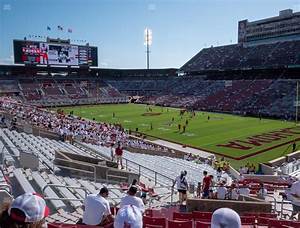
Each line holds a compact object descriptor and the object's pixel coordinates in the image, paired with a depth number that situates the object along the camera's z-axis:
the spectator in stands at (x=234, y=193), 6.87
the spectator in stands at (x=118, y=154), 9.80
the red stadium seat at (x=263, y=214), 5.31
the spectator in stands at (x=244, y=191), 7.31
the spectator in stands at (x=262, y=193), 7.41
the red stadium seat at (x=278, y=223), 4.14
